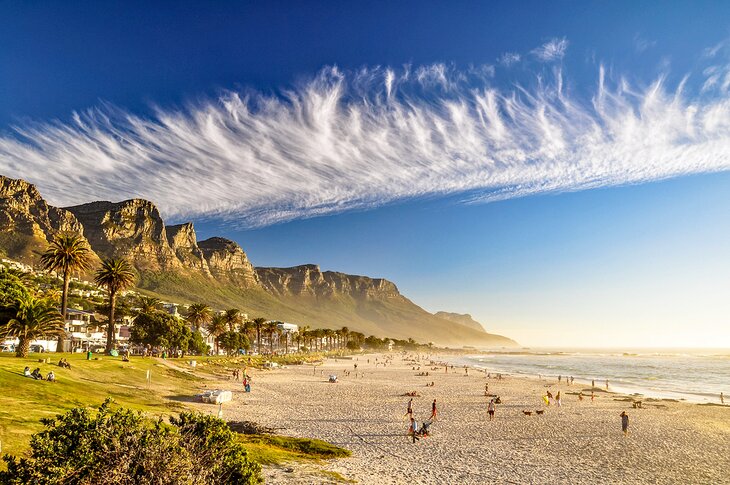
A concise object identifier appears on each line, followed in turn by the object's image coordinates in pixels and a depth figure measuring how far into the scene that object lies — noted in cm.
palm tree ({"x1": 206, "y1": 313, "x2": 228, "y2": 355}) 11788
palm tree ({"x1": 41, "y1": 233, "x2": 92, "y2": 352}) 5803
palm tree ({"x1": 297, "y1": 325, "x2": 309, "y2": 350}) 18675
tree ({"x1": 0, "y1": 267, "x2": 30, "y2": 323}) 4275
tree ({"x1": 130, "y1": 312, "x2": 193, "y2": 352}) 8175
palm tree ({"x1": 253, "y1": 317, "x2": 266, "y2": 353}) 13625
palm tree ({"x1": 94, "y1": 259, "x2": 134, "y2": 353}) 6550
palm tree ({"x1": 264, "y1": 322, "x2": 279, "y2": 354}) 14662
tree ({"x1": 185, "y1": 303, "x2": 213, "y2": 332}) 10834
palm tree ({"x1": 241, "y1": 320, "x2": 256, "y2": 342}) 13750
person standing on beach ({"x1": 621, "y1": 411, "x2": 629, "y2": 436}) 3357
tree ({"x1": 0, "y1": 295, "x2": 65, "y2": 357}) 4275
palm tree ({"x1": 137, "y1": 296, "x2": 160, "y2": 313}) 9306
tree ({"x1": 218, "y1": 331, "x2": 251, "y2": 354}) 11768
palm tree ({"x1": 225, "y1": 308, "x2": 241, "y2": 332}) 12125
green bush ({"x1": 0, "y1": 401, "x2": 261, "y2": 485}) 910
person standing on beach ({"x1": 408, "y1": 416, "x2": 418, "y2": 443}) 2979
